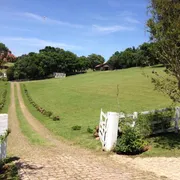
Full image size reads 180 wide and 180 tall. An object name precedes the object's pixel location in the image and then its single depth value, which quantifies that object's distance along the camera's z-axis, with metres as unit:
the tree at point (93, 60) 139.12
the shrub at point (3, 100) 32.94
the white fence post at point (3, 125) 8.29
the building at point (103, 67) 118.72
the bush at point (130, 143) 9.69
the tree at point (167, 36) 10.33
